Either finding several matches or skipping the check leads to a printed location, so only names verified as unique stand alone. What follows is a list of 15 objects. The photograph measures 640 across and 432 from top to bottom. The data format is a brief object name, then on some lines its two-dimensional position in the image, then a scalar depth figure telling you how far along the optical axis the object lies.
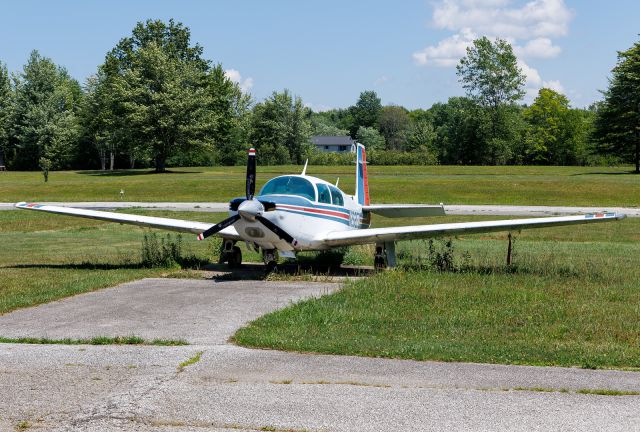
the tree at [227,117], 84.12
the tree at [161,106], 73.38
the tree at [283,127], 107.00
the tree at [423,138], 131.31
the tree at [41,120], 93.19
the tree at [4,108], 95.38
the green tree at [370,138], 161.26
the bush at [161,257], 20.09
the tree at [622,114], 75.44
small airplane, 17.08
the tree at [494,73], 102.94
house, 174.62
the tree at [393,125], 176.88
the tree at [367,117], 194.12
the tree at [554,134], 111.44
